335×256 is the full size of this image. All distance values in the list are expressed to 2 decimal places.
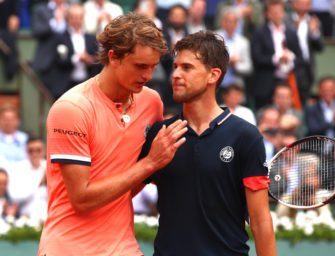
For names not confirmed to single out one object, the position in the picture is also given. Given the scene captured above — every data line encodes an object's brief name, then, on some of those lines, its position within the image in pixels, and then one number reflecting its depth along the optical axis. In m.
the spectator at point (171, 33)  18.70
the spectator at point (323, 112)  18.56
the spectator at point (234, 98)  17.05
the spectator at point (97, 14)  18.94
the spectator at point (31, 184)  14.55
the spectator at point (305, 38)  20.28
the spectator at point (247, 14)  20.30
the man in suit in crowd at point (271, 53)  19.05
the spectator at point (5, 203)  14.32
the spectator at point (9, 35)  19.16
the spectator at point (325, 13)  22.36
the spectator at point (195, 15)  19.55
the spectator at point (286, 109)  17.47
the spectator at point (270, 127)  15.77
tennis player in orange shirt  7.13
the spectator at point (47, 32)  18.44
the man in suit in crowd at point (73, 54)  18.09
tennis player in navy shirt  7.29
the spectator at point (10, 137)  16.84
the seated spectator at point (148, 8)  19.17
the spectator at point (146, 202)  14.57
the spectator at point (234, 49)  19.03
